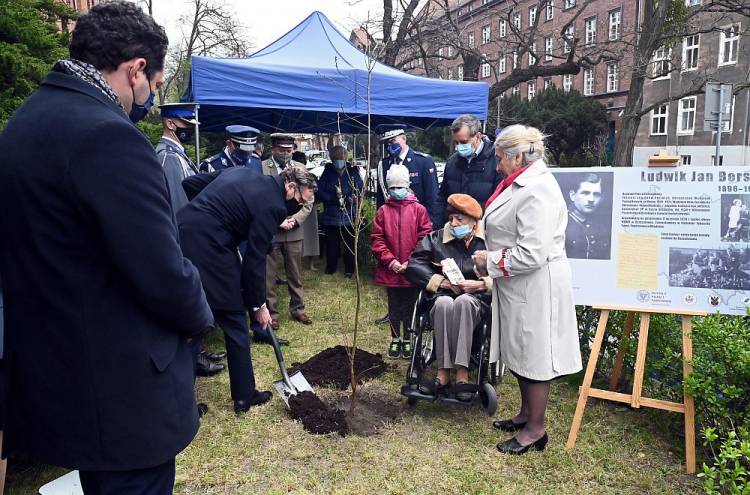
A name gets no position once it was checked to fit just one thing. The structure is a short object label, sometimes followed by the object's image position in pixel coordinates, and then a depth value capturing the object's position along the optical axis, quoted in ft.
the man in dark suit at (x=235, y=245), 11.12
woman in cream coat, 9.41
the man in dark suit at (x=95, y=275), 4.18
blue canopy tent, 18.67
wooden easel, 9.63
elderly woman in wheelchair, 11.96
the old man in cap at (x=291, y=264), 18.60
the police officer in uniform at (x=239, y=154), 18.21
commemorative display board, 9.65
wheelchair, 11.64
